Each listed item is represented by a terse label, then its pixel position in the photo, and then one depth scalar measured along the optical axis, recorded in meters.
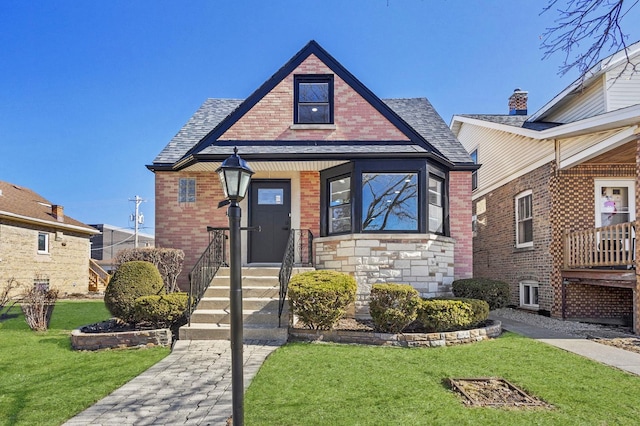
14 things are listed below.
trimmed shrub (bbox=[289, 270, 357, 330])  6.84
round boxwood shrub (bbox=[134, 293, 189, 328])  7.05
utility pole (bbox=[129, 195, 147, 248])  35.06
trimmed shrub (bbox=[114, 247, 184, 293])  9.08
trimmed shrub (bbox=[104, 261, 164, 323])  7.27
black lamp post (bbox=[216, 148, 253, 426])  3.21
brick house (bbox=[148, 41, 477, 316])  9.20
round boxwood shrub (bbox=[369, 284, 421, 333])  6.84
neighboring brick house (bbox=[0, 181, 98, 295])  16.52
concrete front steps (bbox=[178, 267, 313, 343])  6.95
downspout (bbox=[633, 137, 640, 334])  8.10
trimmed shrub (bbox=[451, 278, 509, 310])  8.83
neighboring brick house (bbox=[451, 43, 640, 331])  9.12
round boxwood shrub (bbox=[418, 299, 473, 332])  6.98
